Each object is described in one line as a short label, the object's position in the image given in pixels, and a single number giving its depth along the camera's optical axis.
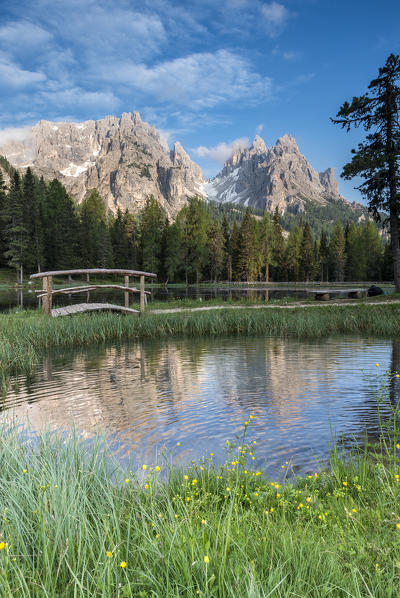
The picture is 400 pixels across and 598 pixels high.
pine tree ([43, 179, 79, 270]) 65.56
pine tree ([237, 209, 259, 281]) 81.75
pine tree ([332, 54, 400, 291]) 25.17
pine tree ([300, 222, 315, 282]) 87.75
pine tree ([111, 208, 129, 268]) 80.31
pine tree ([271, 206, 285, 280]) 89.50
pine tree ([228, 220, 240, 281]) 84.56
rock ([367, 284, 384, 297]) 33.22
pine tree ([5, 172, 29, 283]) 57.03
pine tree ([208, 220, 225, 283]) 80.00
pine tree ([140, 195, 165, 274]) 76.12
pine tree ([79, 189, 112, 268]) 72.44
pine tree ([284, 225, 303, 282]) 89.88
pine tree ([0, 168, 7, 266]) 64.00
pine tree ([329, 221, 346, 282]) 88.50
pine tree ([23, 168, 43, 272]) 61.84
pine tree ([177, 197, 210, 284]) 75.50
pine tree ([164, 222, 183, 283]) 73.94
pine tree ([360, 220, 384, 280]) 86.19
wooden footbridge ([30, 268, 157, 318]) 18.17
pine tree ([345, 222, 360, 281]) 88.38
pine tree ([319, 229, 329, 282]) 92.12
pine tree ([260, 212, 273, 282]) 87.25
